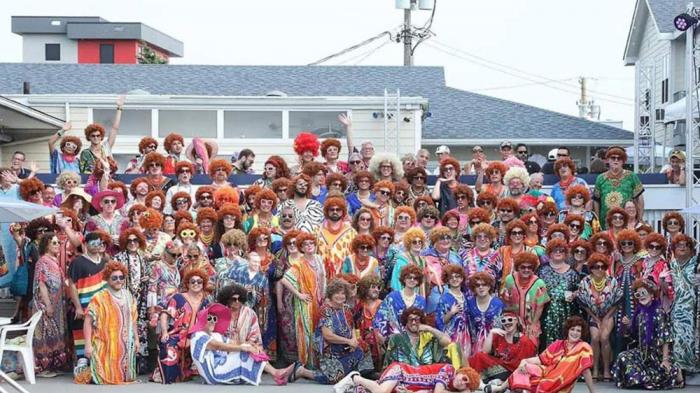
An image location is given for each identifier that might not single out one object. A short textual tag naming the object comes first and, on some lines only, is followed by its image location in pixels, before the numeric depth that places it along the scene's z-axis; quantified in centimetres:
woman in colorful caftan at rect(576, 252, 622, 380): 1325
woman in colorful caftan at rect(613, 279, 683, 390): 1304
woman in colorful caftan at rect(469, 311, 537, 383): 1292
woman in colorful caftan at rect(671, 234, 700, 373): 1328
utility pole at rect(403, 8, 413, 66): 3966
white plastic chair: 1260
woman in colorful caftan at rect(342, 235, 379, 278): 1357
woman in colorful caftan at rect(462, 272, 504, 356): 1313
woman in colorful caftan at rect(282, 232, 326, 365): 1360
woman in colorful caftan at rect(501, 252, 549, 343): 1335
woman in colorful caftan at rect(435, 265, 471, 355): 1319
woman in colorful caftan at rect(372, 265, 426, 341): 1303
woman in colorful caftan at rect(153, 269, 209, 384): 1332
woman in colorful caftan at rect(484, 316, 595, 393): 1232
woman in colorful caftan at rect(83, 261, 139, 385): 1323
